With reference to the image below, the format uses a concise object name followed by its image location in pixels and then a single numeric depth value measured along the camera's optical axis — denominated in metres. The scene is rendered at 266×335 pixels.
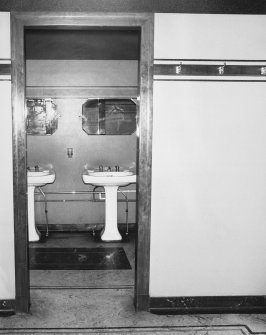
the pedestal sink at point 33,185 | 5.51
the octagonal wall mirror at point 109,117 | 6.28
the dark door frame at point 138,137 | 3.31
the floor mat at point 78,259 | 4.68
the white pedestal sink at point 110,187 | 5.52
